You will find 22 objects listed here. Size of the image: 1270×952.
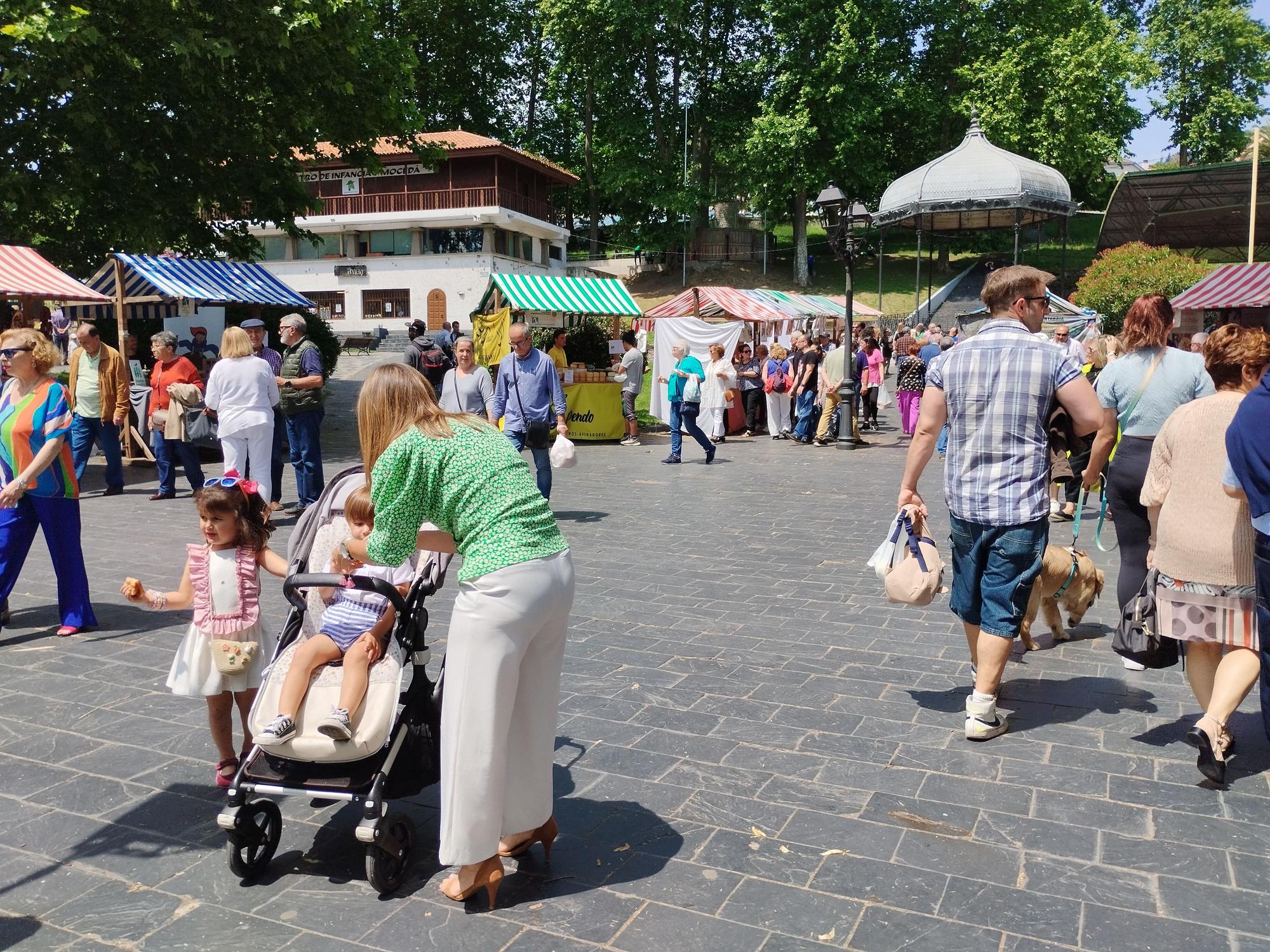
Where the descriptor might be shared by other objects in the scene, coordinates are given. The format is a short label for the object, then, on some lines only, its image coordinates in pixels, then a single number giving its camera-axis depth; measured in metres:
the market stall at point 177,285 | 14.61
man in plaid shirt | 4.28
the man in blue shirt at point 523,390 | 9.28
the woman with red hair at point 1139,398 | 5.45
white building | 45.72
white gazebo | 22.05
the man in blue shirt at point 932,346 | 16.34
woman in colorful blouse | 5.83
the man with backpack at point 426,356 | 15.19
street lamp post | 17.05
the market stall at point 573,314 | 18.20
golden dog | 5.59
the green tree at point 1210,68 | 51.34
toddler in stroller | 3.10
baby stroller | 3.12
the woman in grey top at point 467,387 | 9.81
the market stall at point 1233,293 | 22.34
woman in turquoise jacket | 15.02
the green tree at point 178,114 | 14.35
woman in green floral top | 2.94
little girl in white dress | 3.78
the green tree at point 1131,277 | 27.38
